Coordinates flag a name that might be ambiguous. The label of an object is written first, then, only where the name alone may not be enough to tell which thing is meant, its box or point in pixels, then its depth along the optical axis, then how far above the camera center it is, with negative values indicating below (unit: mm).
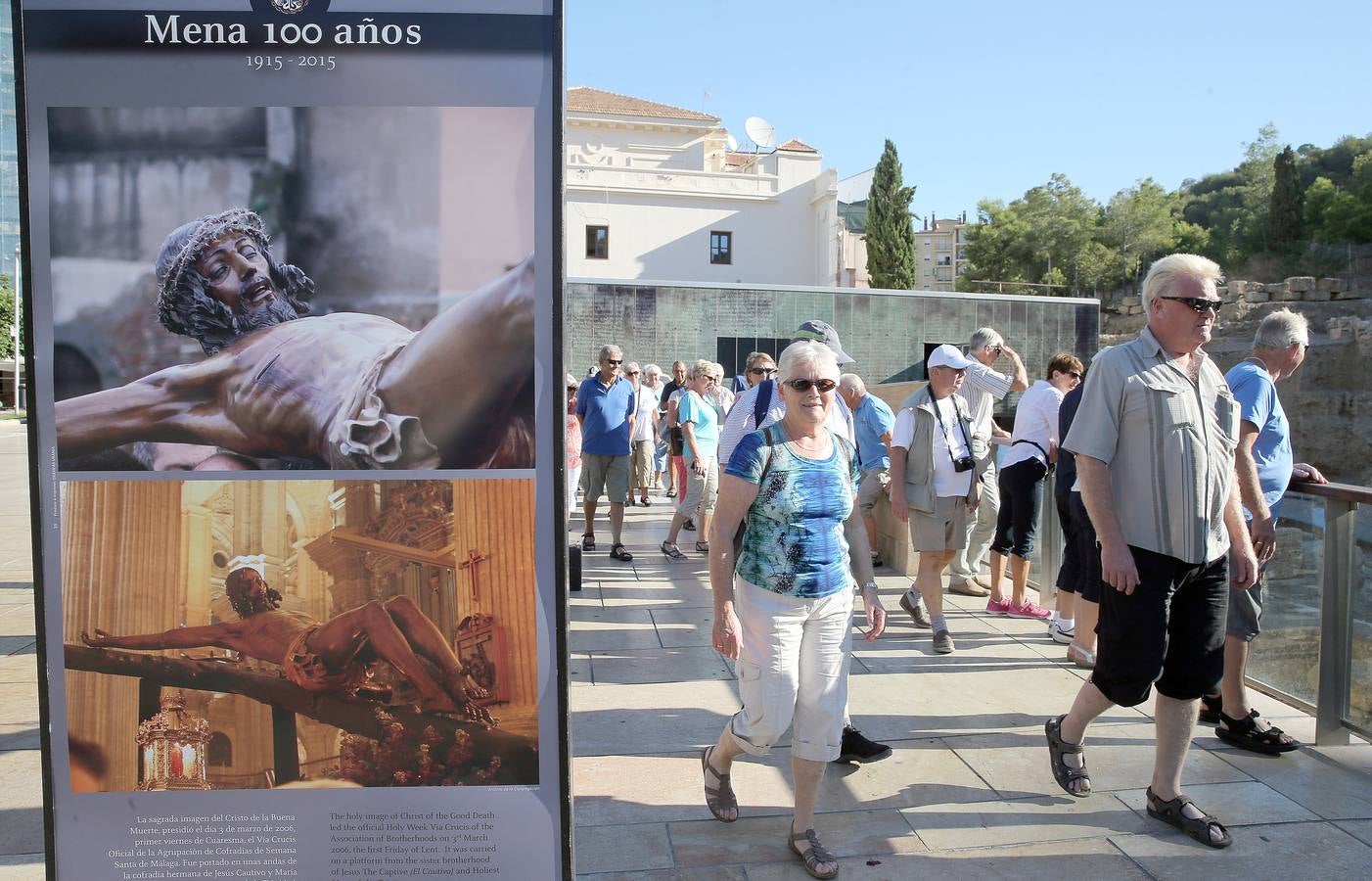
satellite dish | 61719 +14463
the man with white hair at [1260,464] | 4352 -411
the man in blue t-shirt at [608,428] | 9141 -530
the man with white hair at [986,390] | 6656 -121
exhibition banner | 2439 -163
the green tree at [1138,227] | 73625 +10656
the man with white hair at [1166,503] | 3582 -467
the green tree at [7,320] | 47719 +2153
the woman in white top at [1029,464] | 6688 -627
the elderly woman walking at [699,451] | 9289 -753
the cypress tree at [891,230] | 61938 +8579
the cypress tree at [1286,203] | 62781 +10589
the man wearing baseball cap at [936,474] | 6109 -621
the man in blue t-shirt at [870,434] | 7027 -447
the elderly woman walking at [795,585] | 3416 -729
